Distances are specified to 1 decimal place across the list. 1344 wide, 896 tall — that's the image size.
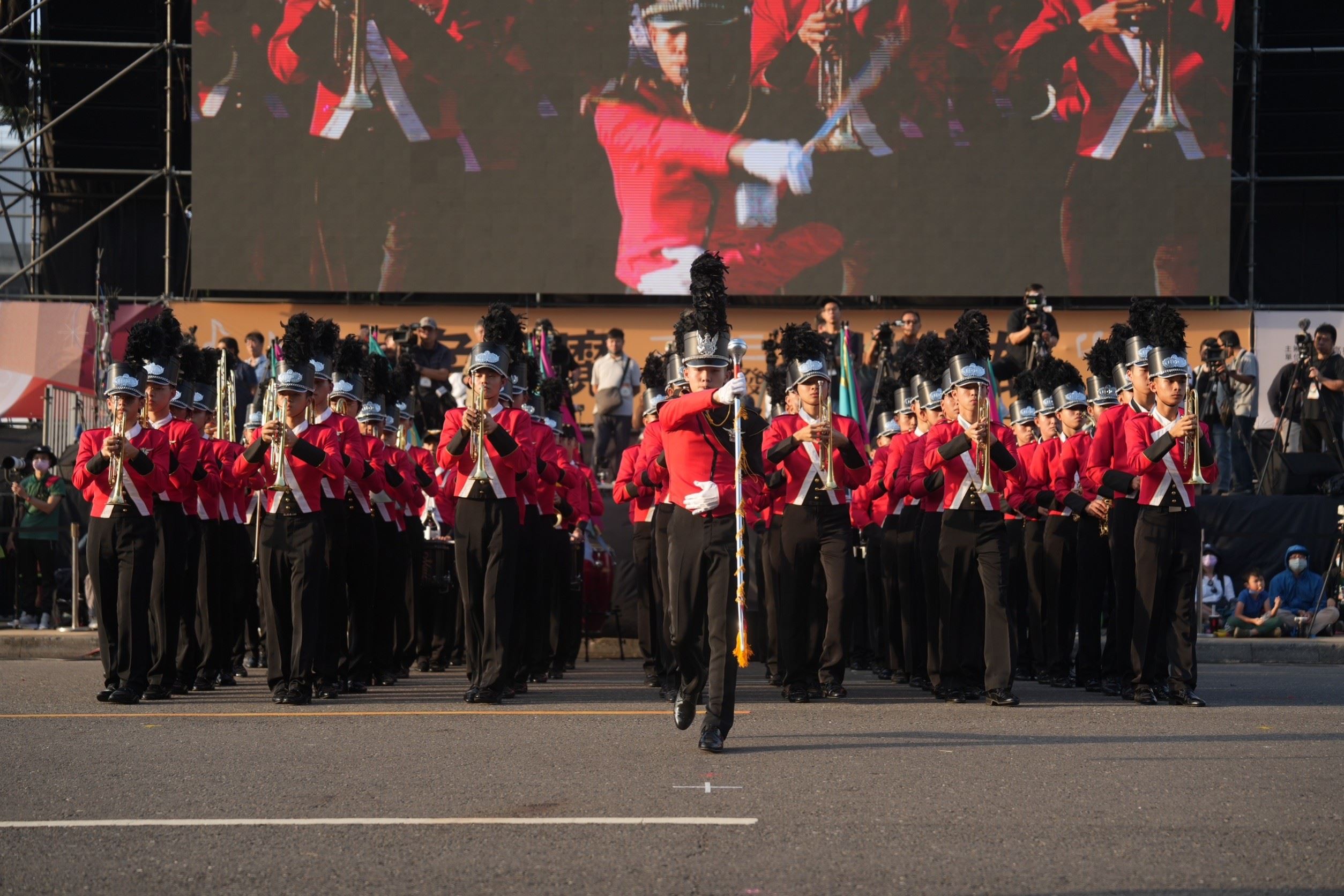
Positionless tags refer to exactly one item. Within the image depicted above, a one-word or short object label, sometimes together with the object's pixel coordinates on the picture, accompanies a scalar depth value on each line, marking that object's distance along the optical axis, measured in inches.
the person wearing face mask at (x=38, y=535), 750.5
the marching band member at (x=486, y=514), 461.1
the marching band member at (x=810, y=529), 477.7
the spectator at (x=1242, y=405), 823.1
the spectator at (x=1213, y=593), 735.1
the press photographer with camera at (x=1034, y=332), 752.3
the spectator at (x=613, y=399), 838.5
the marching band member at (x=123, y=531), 460.4
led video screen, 941.8
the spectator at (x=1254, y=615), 709.9
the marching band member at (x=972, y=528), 457.4
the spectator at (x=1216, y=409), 777.6
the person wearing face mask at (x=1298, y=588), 720.3
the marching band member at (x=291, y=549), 461.4
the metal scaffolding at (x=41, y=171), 993.5
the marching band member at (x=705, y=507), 355.6
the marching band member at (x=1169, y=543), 453.7
